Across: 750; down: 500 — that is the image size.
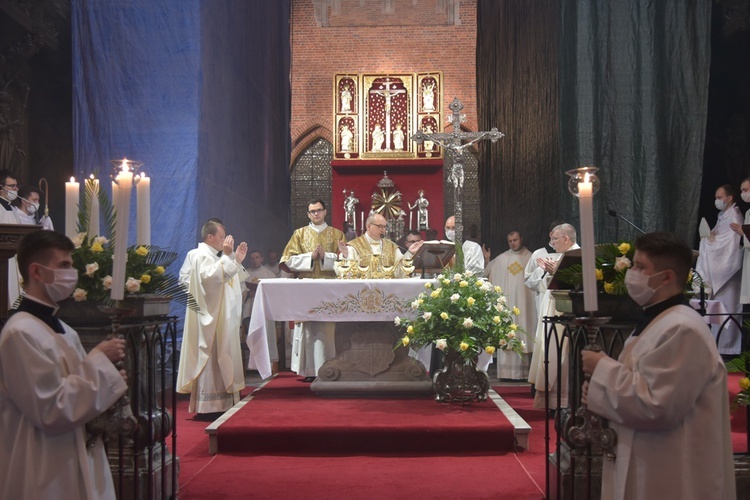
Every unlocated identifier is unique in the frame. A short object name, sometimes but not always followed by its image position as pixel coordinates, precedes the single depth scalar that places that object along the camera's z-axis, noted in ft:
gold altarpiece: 52.49
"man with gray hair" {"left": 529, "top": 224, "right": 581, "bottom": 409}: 21.59
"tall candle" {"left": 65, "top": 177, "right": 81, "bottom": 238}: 12.70
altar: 22.77
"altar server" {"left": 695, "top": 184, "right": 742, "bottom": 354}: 28.35
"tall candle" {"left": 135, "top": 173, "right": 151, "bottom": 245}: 12.25
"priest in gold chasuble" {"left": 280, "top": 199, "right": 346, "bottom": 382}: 26.30
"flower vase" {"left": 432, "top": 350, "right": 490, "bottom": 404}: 21.54
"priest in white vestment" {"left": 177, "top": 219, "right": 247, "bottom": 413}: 22.12
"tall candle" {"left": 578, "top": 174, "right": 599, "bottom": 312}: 8.37
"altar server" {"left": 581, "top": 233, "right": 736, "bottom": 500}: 8.35
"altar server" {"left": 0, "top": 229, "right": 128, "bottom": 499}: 8.39
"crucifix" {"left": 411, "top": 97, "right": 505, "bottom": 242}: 27.25
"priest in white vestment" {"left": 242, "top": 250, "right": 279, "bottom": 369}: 31.71
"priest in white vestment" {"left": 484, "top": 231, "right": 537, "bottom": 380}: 31.32
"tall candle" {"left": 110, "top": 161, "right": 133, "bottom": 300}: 8.75
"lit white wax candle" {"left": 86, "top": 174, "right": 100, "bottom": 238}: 12.69
